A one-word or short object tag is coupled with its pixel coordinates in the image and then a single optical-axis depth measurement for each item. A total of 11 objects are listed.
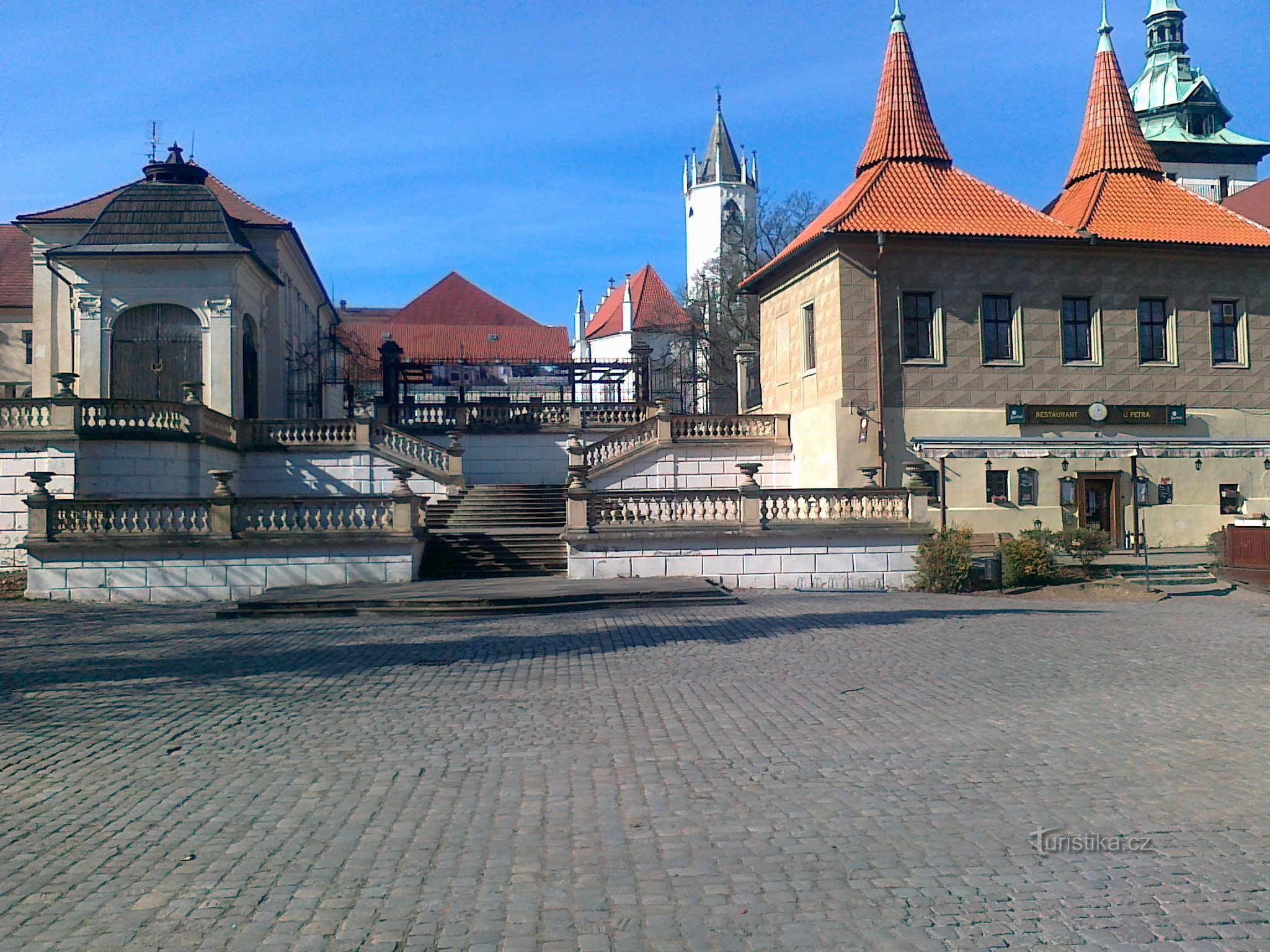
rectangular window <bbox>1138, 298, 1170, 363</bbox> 31.55
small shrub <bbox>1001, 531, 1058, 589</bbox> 22.81
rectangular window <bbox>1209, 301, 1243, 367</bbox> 31.88
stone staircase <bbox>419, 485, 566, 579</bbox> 24.28
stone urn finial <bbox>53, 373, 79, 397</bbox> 25.80
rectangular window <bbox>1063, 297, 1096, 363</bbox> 31.23
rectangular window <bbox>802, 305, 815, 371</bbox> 32.62
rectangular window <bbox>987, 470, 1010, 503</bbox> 30.14
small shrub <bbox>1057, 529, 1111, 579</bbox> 23.33
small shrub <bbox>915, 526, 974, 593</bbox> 22.52
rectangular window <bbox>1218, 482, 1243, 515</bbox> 31.12
